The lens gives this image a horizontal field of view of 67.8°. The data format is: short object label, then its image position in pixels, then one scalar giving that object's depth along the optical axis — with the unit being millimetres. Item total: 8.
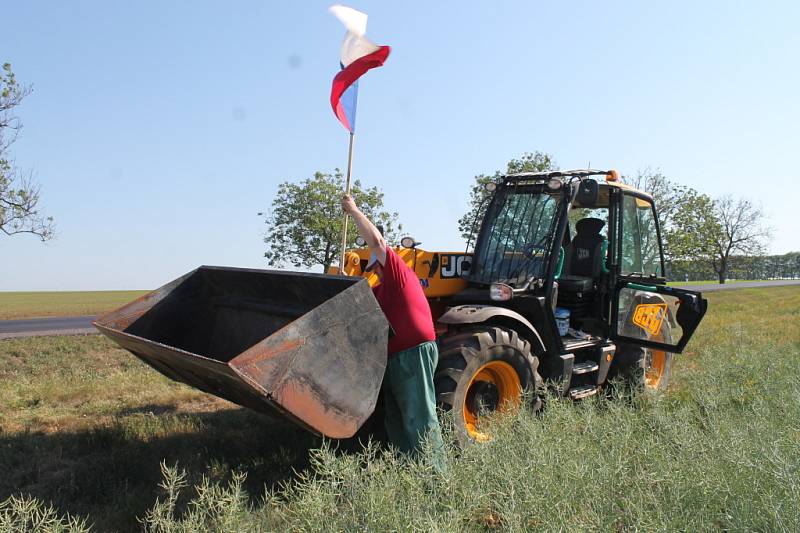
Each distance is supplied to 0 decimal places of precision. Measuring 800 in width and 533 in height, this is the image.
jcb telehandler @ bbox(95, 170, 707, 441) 3541
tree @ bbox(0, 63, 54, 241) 15391
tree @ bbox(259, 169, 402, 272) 25219
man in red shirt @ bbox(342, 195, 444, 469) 4012
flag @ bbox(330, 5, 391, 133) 4934
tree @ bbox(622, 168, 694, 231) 33906
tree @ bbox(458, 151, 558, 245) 24344
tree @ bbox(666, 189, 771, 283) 32469
